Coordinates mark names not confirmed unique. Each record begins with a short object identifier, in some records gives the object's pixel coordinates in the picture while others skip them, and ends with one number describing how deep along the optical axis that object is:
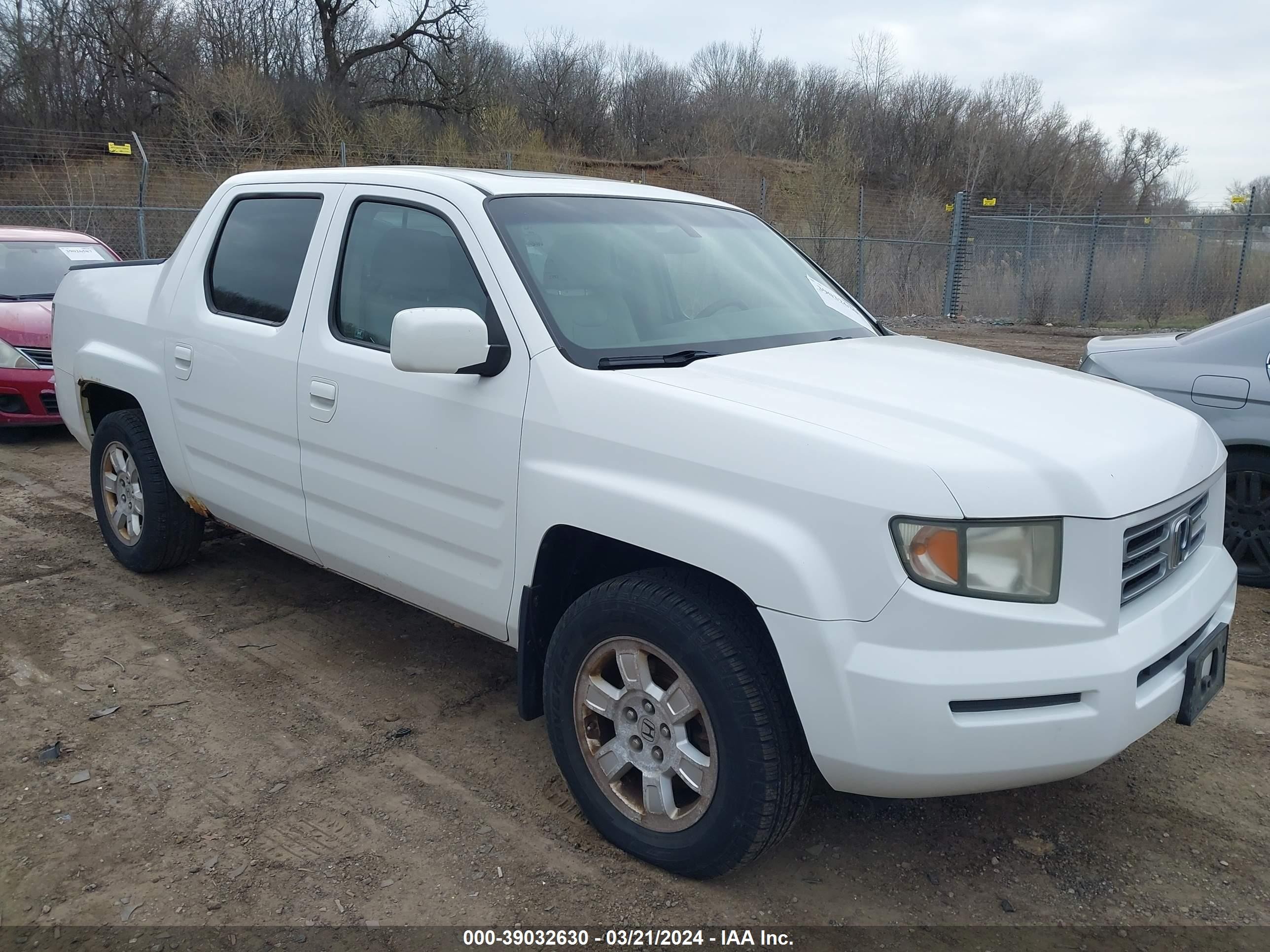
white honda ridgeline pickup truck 2.17
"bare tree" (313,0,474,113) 36.38
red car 7.75
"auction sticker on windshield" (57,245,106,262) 9.10
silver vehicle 4.81
